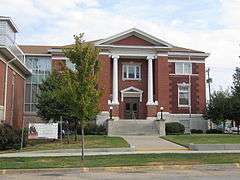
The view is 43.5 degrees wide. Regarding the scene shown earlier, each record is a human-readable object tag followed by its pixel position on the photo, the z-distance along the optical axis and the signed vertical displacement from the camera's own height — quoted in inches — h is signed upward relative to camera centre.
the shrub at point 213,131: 1288.1 -99.1
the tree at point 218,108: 1267.0 +0.7
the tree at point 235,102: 1046.7 +25.5
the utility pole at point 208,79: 2151.7 +207.8
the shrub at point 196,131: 1313.3 -101.2
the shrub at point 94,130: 1158.0 -86.7
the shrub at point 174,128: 1196.0 -80.5
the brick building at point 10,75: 924.6 +112.9
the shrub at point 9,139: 715.4 -77.6
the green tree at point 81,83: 523.7 +42.2
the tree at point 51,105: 881.5 +7.1
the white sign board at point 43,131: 753.4 -59.7
